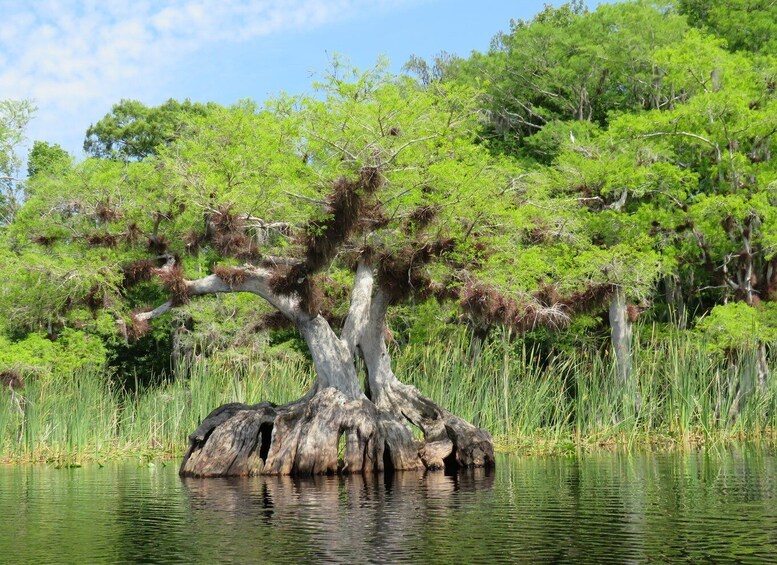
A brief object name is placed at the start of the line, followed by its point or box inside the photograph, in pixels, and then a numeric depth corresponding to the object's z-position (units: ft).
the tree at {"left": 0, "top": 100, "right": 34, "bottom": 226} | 84.58
